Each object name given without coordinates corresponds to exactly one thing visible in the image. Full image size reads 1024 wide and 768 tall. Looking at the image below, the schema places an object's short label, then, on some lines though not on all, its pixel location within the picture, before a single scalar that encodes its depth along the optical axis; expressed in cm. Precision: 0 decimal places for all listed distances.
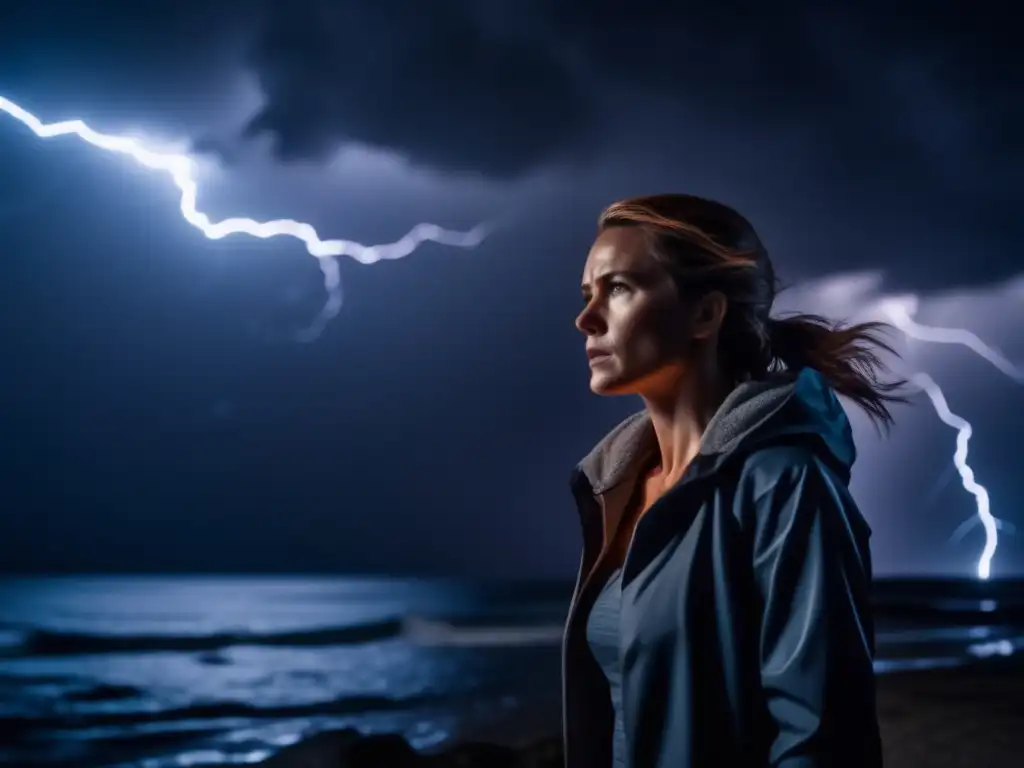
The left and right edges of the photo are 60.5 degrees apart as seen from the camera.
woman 126
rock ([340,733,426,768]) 716
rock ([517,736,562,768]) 673
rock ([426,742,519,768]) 692
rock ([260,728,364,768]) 739
